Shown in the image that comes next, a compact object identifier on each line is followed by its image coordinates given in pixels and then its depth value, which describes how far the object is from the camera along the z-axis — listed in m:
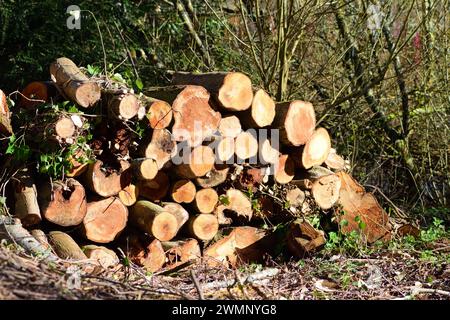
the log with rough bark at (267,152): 5.57
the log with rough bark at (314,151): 5.78
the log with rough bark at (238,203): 5.65
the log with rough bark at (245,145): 5.44
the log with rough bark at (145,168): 5.05
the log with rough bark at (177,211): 5.39
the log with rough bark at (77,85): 5.02
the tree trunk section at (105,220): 5.11
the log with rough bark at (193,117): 5.25
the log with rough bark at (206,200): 5.48
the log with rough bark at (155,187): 5.36
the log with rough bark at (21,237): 4.43
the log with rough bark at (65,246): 4.81
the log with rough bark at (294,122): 5.57
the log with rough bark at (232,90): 5.36
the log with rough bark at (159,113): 5.13
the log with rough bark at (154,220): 5.17
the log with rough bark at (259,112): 5.47
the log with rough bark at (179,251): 5.40
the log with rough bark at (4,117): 4.91
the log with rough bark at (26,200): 4.88
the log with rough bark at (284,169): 5.77
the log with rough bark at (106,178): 5.05
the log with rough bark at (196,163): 5.23
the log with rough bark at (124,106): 4.98
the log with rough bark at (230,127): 5.39
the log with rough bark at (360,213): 5.84
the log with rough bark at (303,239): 5.50
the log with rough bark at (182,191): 5.40
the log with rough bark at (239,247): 5.57
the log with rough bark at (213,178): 5.45
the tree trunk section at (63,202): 4.95
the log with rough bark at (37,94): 5.23
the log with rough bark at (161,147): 5.15
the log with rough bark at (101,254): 5.03
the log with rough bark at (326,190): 5.81
